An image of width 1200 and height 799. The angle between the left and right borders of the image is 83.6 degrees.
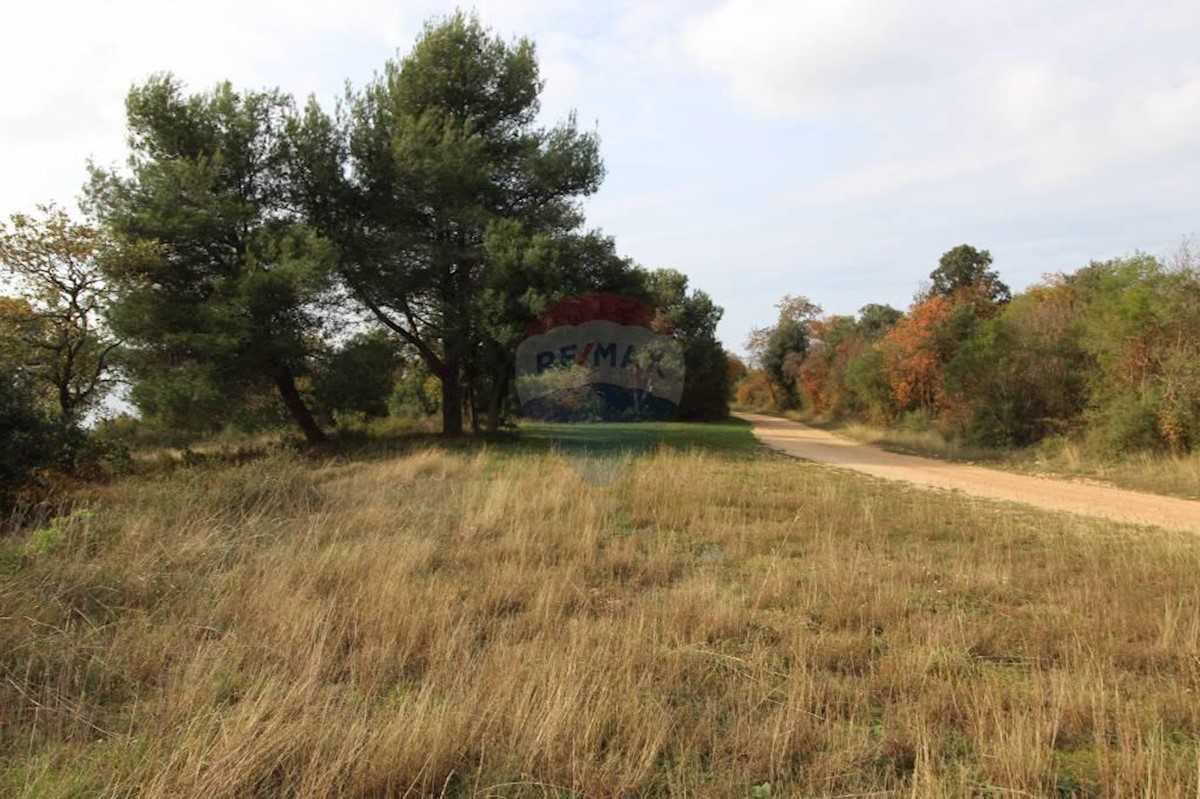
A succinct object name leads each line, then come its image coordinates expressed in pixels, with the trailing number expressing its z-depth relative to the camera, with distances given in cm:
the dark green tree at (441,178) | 1834
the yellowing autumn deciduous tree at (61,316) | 1386
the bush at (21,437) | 775
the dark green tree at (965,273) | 4728
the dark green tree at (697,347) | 4491
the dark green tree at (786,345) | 5660
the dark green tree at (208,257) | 1543
